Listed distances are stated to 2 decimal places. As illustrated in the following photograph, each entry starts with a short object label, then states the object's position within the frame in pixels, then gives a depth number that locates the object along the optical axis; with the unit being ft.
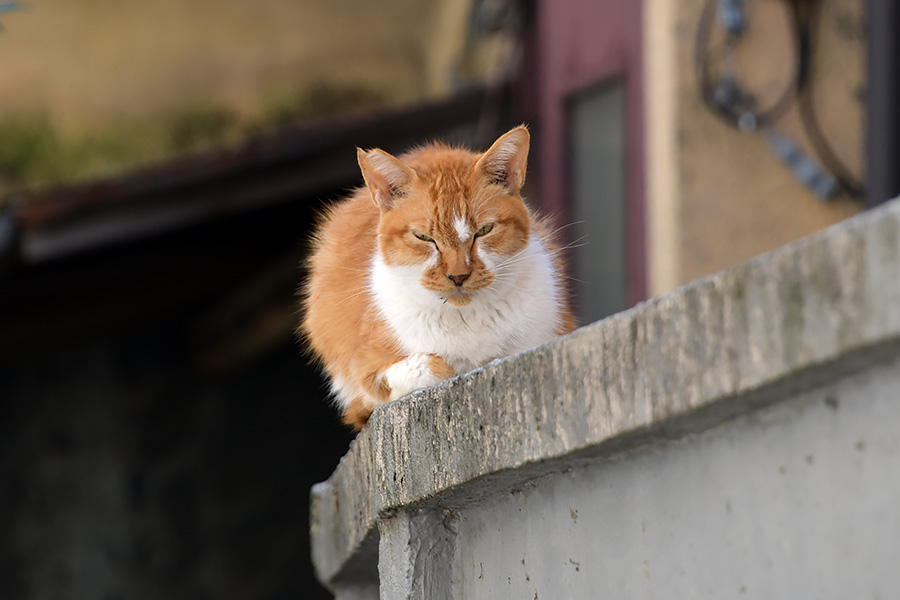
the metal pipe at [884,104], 29.53
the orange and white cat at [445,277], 16.25
